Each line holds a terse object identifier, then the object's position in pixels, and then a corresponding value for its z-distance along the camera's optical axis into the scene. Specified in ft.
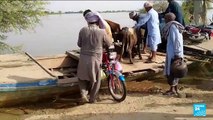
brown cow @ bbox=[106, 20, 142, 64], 16.96
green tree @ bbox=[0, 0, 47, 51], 24.55
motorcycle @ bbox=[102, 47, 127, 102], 14.06
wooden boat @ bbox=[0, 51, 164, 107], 13.46
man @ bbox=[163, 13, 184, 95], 14.19
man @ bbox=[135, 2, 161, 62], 17.38
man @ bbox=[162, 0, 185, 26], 18.15
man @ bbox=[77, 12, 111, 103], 13.31
